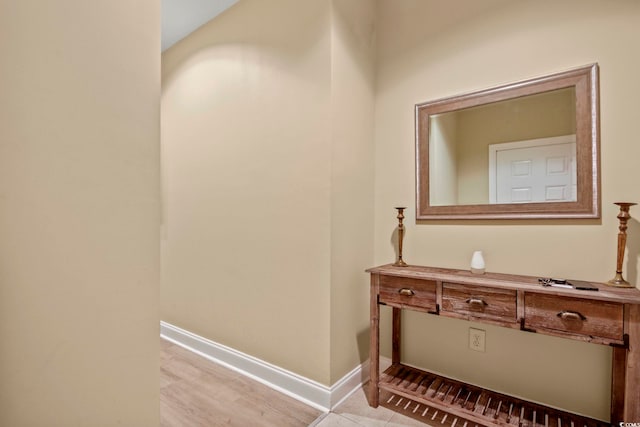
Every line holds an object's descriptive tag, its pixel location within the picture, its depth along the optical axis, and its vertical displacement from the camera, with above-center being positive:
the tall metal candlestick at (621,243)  1.32 -0.14
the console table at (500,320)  1.18 -0.48
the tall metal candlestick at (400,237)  1.90 -0.16
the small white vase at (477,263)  1.62 -0.28
